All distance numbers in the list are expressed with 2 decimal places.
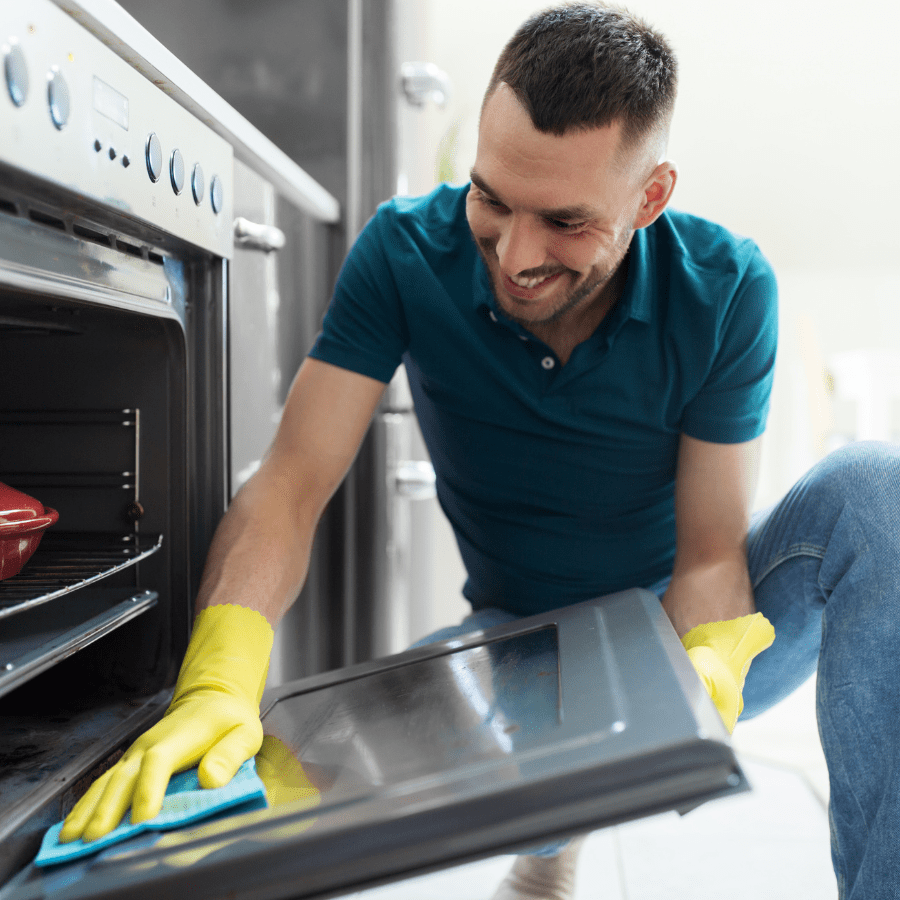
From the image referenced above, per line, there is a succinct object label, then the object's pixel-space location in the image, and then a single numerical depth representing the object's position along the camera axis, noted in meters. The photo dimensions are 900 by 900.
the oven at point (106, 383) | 0.65
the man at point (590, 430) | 0.94
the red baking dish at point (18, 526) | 0.75
